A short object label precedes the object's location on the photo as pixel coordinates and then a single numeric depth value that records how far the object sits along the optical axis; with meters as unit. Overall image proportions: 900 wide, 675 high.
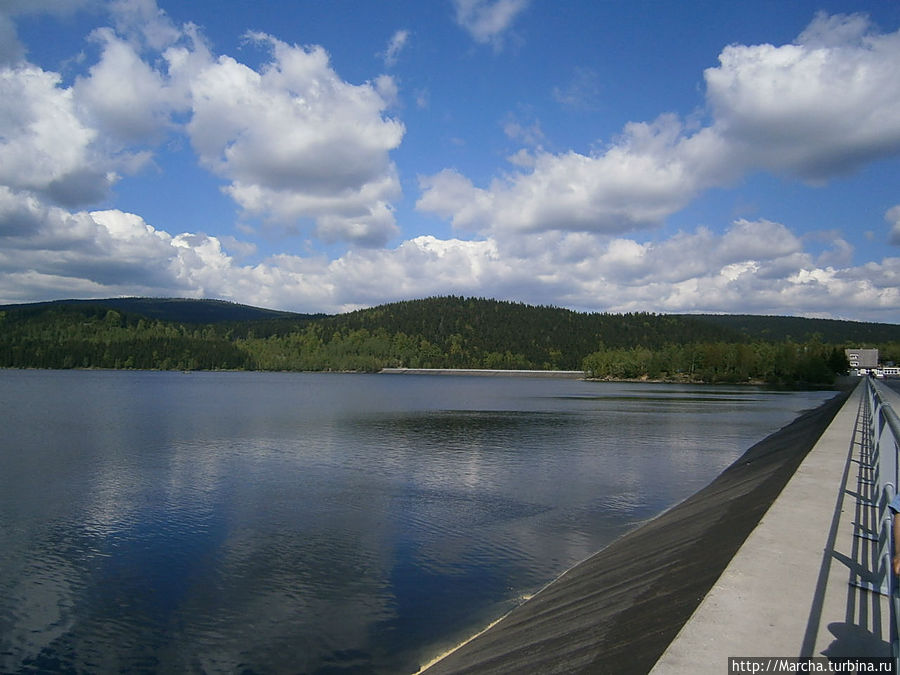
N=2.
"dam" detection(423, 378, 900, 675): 7.18
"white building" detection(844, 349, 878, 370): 187.48
